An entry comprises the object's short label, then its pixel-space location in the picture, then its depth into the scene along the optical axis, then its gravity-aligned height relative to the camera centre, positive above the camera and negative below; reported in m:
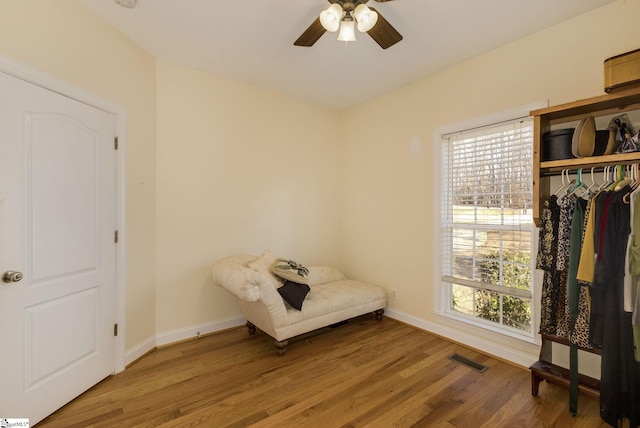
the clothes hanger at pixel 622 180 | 1.72 +0.20
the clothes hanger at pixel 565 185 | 2.11 +0.21
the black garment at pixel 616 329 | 1.61 -0.67
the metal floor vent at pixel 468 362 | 2.47 -1.36
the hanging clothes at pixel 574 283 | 1.83 -0.46
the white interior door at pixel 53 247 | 1.67 -0.25
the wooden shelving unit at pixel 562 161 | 1.76 +0.33
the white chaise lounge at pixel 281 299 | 2.52 -0.94
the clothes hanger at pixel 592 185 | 1.91 +0.20
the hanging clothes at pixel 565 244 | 1.93 -0.22
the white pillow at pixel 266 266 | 2.80 -0.56
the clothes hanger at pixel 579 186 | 1.94 +0.18
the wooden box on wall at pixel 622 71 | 1.60 +0.82
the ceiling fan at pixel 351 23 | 1.77 +1.26
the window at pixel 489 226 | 2.54 -0.13
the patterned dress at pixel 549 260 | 2.02 -0.34
